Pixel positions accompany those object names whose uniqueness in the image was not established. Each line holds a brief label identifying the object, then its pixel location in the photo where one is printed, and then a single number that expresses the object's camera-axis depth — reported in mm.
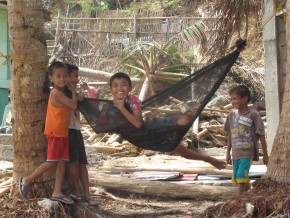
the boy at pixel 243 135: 5277
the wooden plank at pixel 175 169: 6879
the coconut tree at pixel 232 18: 6945
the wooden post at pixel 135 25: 15966
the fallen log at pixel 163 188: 6082
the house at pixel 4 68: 12648
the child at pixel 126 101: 4512
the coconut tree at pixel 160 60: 13227
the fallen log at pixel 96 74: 11336
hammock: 4621
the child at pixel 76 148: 4812
